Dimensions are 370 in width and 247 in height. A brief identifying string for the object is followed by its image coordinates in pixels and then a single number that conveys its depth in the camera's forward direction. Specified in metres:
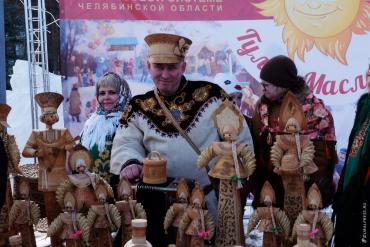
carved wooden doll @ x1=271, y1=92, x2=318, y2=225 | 4.18
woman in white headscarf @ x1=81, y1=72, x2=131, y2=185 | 5.45
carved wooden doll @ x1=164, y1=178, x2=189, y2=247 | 4.30
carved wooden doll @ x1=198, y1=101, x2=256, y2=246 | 4.26
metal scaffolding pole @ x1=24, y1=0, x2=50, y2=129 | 7.19
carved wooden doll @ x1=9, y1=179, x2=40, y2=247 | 4.46
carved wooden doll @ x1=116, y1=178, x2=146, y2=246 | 4.36
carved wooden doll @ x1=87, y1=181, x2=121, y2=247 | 4.29
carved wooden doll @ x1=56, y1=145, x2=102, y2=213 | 4.32
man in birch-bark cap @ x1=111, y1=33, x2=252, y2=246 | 4.65
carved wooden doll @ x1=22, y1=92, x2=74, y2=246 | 4.57
